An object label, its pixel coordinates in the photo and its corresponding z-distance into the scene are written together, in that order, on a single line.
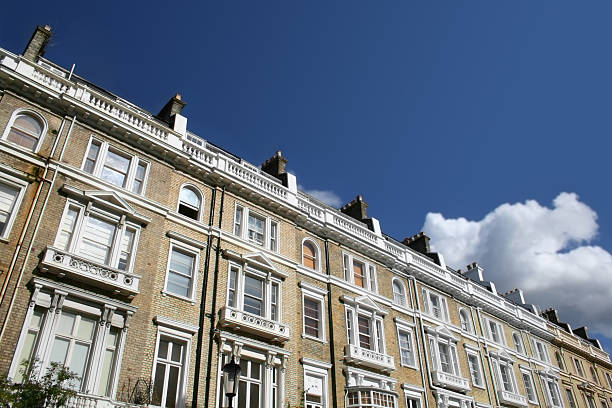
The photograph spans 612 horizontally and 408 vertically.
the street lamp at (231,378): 14.74
